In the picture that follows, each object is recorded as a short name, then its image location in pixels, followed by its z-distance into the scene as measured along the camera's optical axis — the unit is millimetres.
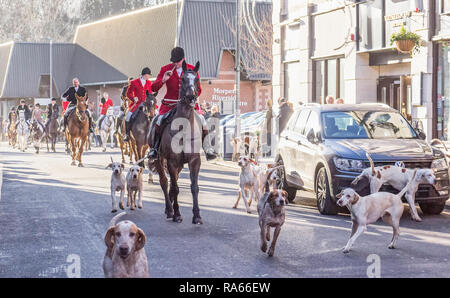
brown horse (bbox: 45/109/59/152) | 37062
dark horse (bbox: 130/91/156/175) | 20334
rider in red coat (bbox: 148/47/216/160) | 13359
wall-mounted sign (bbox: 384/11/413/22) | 22459
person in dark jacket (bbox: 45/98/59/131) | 37344
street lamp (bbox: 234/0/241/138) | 28031
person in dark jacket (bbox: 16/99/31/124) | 40938
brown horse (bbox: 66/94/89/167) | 25453
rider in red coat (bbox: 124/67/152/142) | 20828
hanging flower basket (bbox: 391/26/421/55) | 21672
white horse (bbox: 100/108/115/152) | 38656
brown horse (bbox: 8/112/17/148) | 43938
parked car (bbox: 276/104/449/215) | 13234
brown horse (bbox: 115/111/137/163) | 26747
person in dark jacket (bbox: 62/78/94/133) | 25672
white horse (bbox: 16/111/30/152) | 39469
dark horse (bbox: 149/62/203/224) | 12625
